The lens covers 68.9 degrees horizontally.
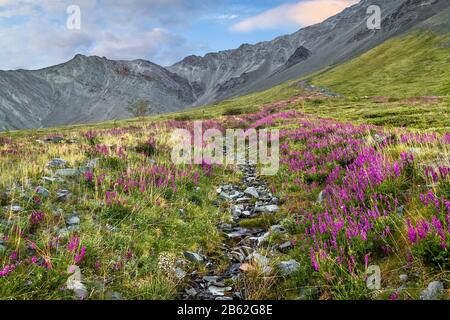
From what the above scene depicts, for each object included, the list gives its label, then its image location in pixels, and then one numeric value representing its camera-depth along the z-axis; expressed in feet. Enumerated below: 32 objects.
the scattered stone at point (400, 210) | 17.92
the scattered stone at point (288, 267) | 16.42
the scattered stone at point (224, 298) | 15.29
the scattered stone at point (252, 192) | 32.15
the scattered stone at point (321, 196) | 25.54
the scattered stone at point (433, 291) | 11.66
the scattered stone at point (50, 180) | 25.80
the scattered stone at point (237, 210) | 27.32
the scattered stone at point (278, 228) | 22.29
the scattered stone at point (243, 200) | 31.12
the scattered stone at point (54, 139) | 59.76
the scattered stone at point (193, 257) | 18.99
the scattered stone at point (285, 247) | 19.63
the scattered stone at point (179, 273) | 16.67
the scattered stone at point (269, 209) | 26.75
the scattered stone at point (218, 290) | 15.94
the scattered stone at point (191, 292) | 15.87
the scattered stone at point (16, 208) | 19.80
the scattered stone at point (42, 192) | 22.82
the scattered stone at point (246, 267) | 16.95
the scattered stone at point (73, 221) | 19.77
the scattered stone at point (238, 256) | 19.52
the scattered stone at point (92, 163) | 31.77
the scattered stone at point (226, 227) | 24.21
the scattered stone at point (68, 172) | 28.43
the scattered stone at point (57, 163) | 31.40
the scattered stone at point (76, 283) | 13.62
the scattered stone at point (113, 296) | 14.08
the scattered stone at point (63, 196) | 23.18
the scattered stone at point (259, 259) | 17.17
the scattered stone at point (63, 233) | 17.59
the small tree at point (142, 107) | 533.96
